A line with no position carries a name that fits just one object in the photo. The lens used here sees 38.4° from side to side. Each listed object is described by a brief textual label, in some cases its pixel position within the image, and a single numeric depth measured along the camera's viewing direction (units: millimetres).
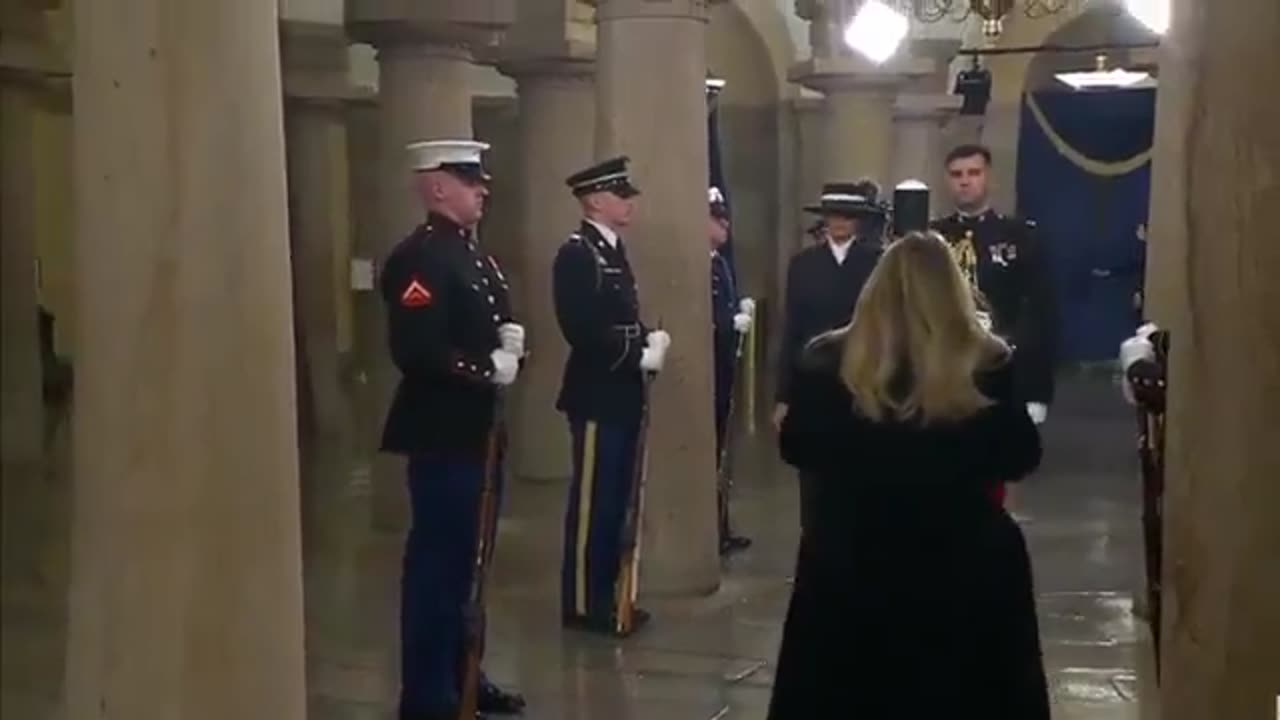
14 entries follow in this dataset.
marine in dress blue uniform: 5227
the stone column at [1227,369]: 2664
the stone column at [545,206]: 10617
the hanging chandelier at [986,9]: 9445
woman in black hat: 7297
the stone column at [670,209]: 6832
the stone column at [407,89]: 8711
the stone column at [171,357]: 2877
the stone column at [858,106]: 12352
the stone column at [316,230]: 11719
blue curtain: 18031
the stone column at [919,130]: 13930
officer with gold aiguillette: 7031
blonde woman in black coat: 3473
